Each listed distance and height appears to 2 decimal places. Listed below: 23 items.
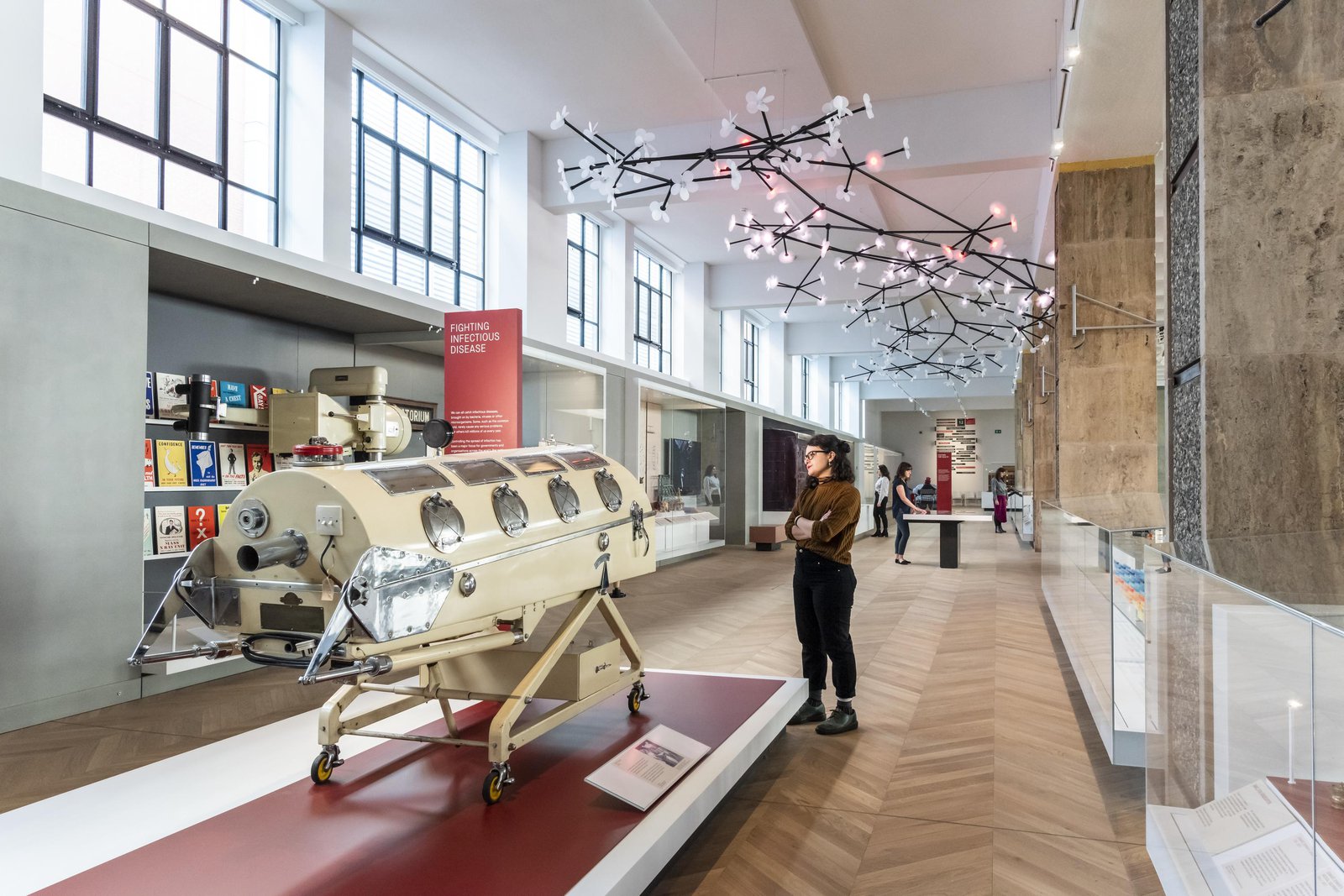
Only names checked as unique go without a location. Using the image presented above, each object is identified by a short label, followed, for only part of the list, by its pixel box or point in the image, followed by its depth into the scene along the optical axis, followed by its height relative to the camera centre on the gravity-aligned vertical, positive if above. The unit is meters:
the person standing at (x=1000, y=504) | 20.52 -1.08
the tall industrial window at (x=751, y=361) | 21.50 +2.52
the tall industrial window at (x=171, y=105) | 6.07 +2.78
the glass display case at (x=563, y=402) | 9.02 +0.64
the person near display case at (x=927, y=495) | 17.09 -0.70
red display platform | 2.42 -1.21
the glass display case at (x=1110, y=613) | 3.70 -0.78
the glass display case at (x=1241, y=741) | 1.37 -0.57
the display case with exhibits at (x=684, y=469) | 12.59 -0.18
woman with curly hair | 4.43 -0.61
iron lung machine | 2.63 -0.42
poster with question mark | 5.97 -0.49
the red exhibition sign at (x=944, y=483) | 15.67 -0.44
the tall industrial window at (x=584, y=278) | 13.13 +2.84
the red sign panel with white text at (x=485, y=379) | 6.77 +0.64
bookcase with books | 5.74 -0.12
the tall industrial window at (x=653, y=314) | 15.84 +2.78
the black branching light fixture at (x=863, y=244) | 6.29 +3.28
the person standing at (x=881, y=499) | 17.86 -0.84
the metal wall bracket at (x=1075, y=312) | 8.73 +1.53
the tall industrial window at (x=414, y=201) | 8.98 +2.96
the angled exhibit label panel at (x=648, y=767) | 2.94 -1.14
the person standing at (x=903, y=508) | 13.16 -0.78
